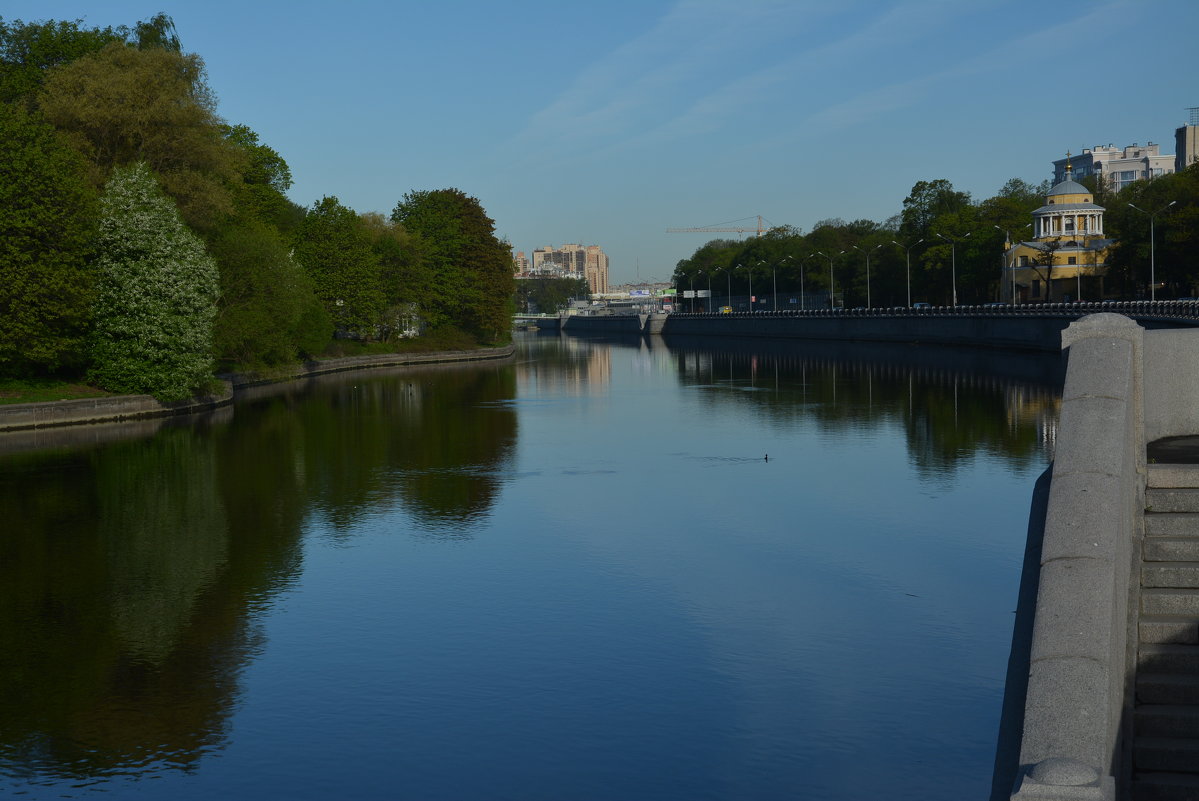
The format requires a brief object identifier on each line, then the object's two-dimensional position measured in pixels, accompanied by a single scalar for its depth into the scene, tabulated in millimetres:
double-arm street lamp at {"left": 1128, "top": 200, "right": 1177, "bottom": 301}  89956
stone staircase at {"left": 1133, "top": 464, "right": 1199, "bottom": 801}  9180
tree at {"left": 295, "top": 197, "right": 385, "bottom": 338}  99312
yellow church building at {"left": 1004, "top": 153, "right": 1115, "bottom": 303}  129750
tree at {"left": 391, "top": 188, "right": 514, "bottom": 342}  119562
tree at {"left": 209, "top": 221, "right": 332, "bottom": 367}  64438
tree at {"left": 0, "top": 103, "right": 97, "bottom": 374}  49031
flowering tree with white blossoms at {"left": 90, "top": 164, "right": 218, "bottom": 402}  52438
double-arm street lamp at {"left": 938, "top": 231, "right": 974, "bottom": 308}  130087
